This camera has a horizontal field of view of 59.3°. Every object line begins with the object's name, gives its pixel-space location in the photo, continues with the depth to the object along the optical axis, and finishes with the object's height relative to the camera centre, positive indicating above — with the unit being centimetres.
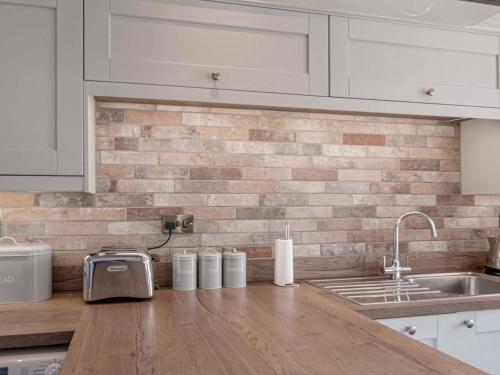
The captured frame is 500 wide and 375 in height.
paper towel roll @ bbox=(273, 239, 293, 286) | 201 -33
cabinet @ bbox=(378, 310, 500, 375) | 171 -58
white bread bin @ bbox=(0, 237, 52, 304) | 170 -32
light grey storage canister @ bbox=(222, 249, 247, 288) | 197 -36
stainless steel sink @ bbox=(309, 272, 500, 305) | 183 -45
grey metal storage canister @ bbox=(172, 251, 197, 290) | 191 -36
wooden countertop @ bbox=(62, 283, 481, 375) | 104 -42
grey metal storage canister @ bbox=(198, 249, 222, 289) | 193 -36
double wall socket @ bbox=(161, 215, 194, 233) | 206 -16
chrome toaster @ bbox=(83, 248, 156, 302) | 167 -33
